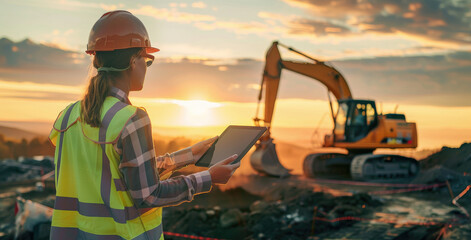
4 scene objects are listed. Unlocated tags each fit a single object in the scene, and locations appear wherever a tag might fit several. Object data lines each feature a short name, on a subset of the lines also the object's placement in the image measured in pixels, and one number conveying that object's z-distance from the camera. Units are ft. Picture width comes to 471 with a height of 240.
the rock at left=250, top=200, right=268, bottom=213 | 33.33
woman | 5.86
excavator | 49.83
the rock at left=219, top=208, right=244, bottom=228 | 27.30
